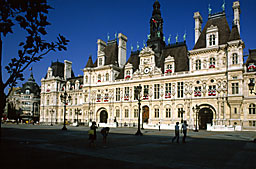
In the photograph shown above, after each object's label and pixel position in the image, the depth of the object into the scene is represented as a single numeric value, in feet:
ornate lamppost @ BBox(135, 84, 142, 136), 92.40
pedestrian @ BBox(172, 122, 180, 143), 59.51
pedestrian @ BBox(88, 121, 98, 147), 46.75
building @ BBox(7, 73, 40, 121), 290.66
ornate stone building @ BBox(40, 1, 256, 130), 132.77
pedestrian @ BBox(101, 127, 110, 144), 53.62
